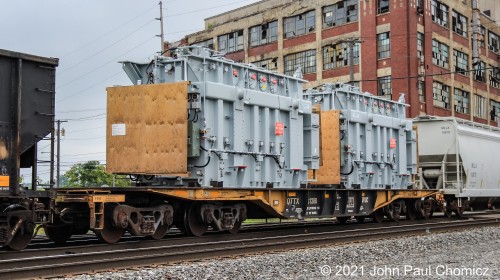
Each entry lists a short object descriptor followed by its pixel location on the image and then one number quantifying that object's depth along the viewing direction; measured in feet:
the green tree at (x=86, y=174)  199.00
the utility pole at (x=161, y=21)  163.23
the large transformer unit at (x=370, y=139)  67.15
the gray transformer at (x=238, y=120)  49.34
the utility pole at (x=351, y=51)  119.24
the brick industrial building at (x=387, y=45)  147.02
